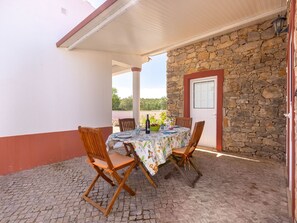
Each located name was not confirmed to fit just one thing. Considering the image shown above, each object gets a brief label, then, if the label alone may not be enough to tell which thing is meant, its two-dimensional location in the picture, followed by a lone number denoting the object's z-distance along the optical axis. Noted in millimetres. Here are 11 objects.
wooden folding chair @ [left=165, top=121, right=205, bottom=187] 2548
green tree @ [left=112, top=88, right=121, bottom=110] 13625
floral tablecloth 2293
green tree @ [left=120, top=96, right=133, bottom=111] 13421
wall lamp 2699
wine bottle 2862
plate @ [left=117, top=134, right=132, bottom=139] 2524
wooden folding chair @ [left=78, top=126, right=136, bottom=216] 1928
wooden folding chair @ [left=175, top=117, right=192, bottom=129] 3747
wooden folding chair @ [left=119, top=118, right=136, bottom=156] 3539
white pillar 5473
